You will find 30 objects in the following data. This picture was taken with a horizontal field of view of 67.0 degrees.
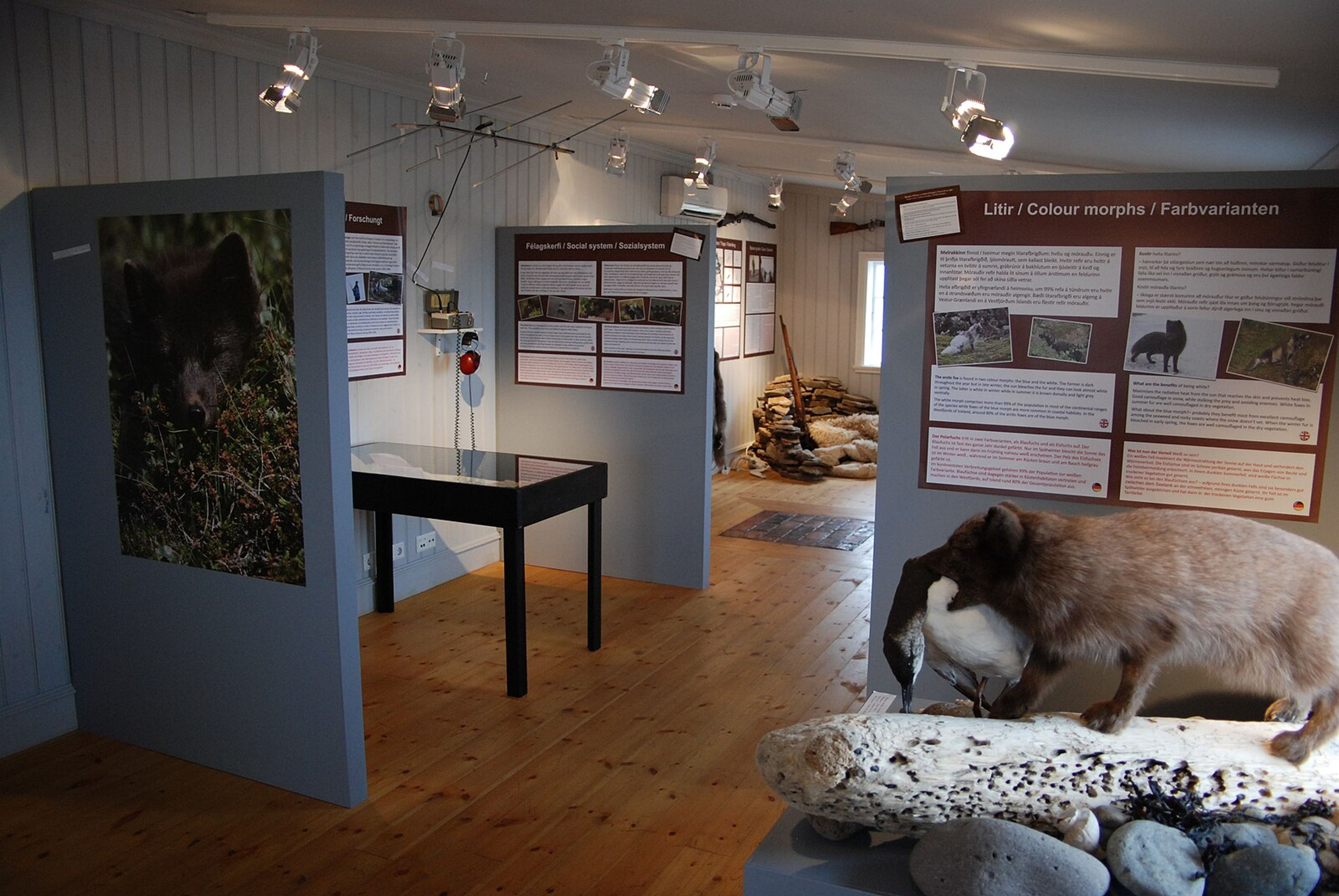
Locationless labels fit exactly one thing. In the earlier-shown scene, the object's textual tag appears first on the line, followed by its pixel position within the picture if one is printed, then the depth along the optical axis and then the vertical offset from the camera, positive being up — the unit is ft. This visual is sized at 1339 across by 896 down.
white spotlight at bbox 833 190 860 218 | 27.12 +2.91
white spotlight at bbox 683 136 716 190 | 19.12 +2.85
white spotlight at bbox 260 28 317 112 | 11.57 +2.69
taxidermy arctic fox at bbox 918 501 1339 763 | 5.43 -1.51
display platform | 5.97 -3.35
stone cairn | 30.76 -3.39
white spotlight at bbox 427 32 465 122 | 11.82 +2.72
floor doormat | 22.65 -5.06
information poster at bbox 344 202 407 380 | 15.51 +0.35
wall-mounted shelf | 17.84 -0.52
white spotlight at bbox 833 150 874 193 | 19.44 +2.77
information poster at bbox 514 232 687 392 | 18.10 -0.02
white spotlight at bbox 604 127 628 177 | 17.74 +2.67
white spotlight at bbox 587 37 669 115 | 11.71 +2.71
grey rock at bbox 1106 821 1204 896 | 5.40 -2.92
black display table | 13.32 -2.55
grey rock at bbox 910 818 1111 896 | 5.36 -2.93
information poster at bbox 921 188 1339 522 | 8.55 -0.29
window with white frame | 34.53 +0.17
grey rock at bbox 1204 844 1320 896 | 5.28 -2.92
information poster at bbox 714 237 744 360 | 30.48 +0.45
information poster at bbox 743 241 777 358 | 32.94 +0.42
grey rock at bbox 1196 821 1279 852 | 5.57 -2.87
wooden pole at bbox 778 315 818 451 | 31.99 -3.11
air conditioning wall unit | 26.40 +2.89
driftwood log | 5.82 -2.63
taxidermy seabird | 5.65 -1.82
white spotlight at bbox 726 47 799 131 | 11.56 +2.61
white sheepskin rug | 32.12 -3.75
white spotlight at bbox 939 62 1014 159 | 10.43 +2.13
